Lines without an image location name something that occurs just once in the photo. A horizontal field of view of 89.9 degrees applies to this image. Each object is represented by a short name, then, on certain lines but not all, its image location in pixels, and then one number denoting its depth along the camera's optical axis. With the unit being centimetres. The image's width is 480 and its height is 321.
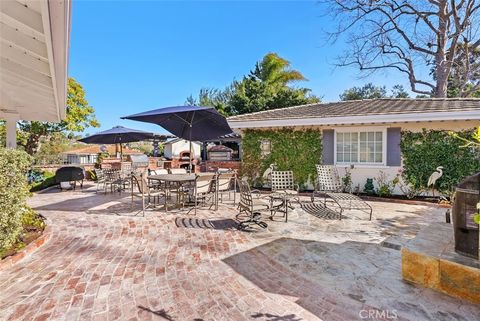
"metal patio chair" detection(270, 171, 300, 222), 721
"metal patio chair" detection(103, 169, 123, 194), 942
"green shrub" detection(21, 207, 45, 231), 491
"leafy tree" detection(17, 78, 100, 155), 1434
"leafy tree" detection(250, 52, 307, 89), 2542
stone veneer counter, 274
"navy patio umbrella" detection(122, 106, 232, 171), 593
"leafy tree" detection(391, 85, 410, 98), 3432
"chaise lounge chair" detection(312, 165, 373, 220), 730
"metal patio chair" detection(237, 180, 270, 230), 528
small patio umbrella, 1023
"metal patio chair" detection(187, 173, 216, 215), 635
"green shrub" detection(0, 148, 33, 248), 354
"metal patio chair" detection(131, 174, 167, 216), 616
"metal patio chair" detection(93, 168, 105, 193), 1017
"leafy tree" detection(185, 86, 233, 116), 3353
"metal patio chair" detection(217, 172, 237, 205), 678
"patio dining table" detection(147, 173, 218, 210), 631
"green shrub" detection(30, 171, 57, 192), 1058
